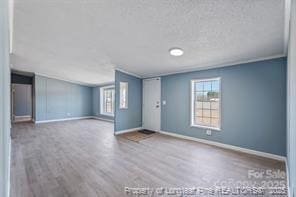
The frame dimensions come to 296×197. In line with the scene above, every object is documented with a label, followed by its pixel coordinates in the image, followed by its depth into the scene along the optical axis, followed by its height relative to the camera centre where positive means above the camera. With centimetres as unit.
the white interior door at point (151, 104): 529 -25
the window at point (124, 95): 520 +8
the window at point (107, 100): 783 -16
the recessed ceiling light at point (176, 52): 302 +96
